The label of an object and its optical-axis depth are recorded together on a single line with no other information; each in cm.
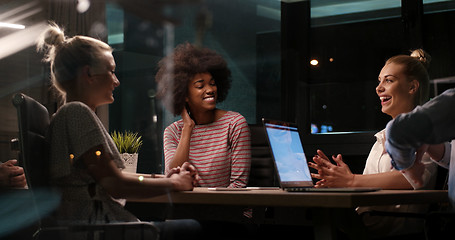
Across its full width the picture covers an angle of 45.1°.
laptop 184
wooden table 144
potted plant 213
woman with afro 268
